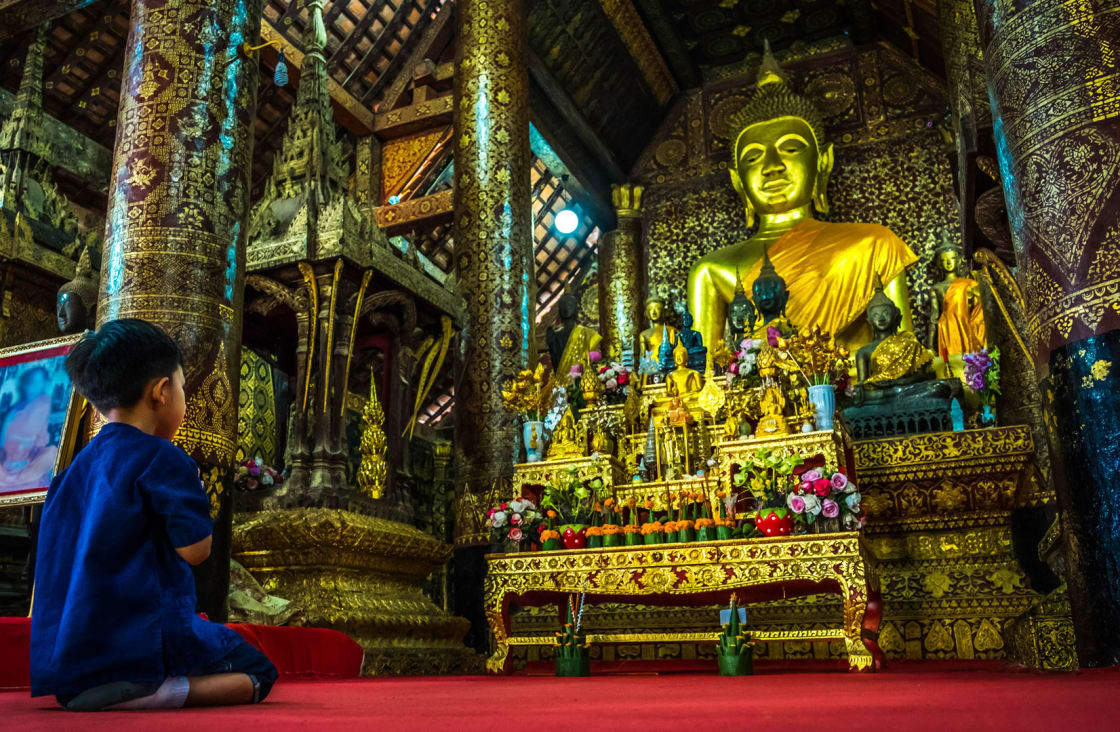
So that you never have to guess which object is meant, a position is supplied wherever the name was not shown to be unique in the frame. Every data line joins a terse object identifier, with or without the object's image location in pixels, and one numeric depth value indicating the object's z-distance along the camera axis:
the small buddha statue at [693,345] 6.42
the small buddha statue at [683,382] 5.95
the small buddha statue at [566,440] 5.32
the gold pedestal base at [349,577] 4.70
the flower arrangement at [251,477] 5.30
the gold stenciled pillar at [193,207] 3.63
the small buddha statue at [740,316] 6.77
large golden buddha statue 8.88
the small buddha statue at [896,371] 5.98
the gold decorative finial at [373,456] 5.48
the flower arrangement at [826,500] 4.05
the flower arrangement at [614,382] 6.04
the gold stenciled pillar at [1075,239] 2.43
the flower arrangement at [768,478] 4.32
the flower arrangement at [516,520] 4.66
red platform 2.74
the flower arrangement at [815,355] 4.79
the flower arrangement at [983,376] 5.85
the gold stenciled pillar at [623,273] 11.77
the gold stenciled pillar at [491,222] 6.57
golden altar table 3.87
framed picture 3.35
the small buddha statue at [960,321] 7.45
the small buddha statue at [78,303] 4.75
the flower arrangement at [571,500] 4.79
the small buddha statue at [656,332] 7.12
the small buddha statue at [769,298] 6.92
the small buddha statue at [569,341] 7.73
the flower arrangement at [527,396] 5.63
